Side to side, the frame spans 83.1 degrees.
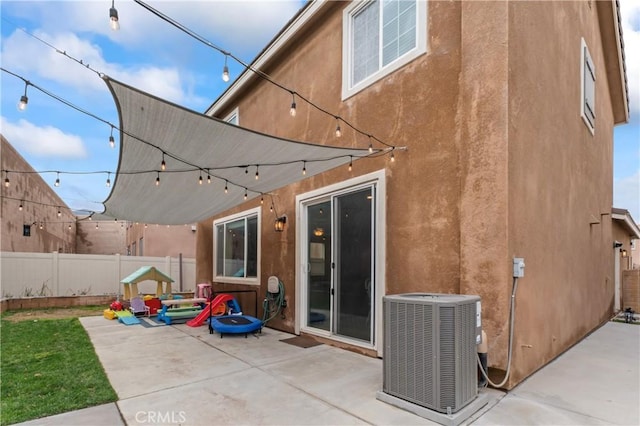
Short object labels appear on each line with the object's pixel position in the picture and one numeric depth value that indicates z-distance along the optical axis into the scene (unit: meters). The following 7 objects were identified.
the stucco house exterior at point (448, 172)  3.92
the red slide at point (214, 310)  7.77
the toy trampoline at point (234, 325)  6.40
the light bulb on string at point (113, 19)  2.65
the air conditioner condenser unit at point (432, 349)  3.08
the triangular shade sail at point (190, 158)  3.58
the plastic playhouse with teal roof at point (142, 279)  10.48
